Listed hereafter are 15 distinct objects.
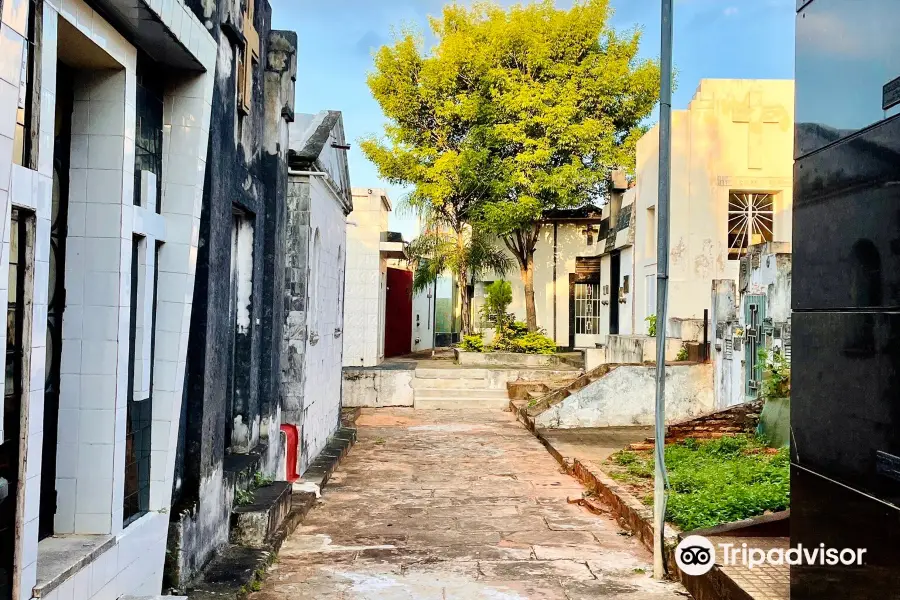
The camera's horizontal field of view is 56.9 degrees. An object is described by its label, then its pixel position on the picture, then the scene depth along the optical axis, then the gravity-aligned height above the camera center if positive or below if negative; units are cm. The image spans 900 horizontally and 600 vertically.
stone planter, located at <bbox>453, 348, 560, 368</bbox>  1861 -78
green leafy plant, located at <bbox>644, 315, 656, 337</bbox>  1662 +6
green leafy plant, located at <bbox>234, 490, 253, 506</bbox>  603 -131
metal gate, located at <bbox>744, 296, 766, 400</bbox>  1047 -11
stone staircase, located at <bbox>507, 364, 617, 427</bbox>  1403 -128
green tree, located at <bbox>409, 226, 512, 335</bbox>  2214 +182
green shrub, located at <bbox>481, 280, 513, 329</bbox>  2123 +64
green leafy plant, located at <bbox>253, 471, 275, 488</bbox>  670 -132
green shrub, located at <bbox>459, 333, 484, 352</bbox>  2008 -46
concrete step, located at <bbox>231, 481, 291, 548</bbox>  584 -144
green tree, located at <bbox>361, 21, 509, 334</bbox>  2217 +473
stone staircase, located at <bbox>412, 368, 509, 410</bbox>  1670 -135
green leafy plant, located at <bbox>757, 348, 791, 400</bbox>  919 -52
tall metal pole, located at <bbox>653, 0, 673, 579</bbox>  539 +47
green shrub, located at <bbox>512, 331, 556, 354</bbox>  1983 -47
